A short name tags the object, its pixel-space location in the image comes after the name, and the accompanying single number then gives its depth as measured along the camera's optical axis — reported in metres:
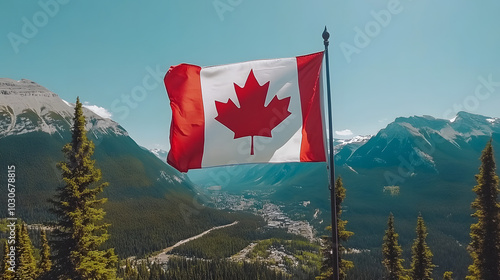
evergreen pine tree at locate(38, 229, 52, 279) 44.94
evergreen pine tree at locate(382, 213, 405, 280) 34.53
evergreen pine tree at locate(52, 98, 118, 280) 18.31
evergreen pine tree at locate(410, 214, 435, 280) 33.50
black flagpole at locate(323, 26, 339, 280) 10.12
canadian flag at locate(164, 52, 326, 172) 12.33
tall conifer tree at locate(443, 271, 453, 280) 36.91
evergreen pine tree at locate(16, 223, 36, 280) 35.19
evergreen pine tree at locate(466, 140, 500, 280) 25.59
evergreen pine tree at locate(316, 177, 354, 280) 27.69
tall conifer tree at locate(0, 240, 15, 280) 34.47
